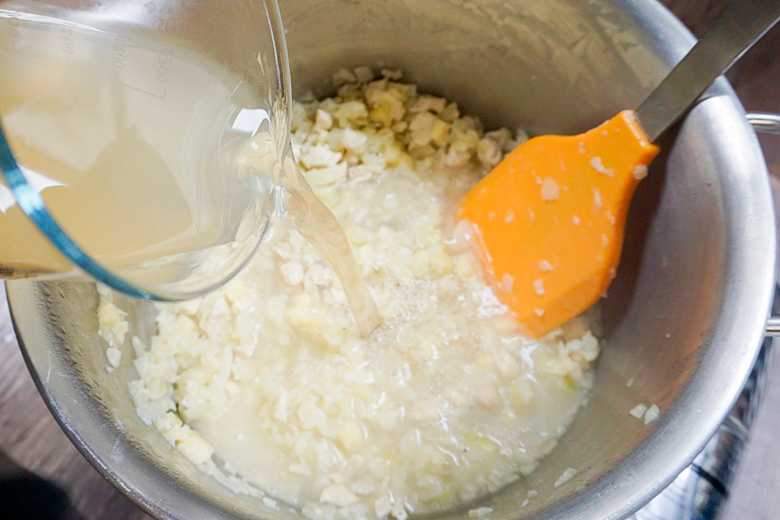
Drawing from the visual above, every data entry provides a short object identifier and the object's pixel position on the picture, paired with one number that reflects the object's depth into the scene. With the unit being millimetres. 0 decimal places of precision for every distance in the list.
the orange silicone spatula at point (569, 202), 413
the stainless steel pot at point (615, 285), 383
